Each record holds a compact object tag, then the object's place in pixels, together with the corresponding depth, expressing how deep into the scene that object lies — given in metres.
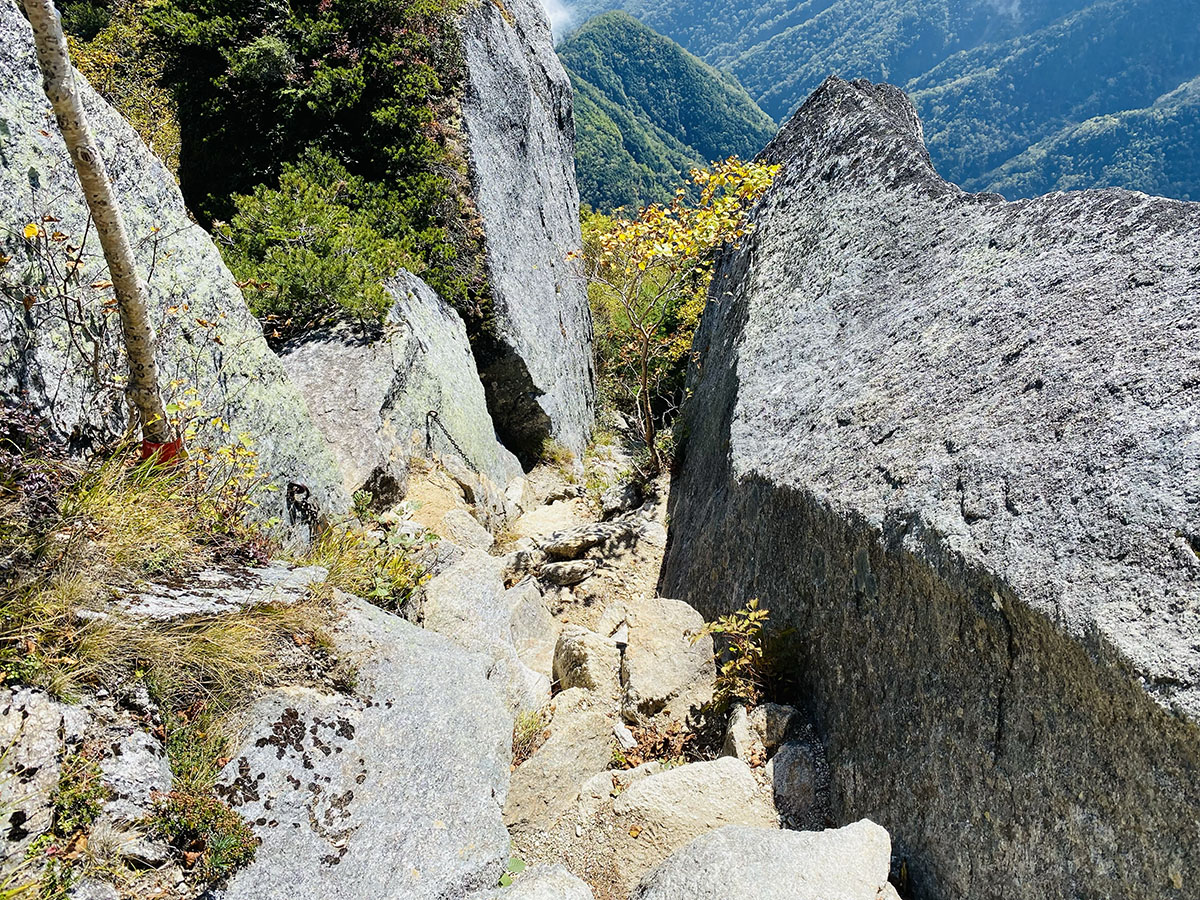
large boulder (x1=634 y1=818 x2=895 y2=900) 3.31
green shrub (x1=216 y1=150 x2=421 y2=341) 9.18
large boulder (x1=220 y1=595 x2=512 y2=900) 3.56
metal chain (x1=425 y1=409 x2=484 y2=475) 9.67
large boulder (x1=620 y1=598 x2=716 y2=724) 5.65
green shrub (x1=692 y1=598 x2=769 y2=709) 5.21
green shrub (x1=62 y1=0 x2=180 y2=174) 14.41
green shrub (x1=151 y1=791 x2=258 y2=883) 3.25
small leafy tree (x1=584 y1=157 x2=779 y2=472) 9.94
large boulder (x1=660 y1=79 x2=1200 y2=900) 2.89
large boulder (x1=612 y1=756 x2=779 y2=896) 4.10
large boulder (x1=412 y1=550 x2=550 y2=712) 5.61
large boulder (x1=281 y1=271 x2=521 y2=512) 8.35
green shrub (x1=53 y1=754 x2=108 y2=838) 2.99
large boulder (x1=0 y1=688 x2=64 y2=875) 2.85
